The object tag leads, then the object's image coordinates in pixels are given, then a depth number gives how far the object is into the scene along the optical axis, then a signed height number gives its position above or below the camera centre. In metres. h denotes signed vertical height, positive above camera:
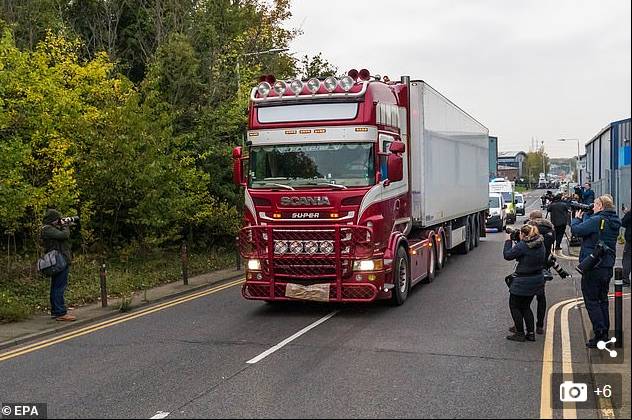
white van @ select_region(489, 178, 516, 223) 35.62 -0.88
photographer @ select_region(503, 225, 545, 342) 8.52 -1.39
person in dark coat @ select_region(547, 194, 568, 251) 18.69 -1.18
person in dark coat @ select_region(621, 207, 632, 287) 7.62 -0.88
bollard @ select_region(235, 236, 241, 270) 17.93 -2.14
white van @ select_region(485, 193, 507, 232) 32.37 -2.04
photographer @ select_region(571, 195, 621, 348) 8.13 -1.14
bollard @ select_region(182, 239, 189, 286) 14.90 -2.00
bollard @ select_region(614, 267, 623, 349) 7.91 -1.74
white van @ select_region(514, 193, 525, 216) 40.12 -2.17
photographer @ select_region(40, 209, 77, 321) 10.83 -1.02
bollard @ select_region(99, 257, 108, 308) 12.11 -1.92
